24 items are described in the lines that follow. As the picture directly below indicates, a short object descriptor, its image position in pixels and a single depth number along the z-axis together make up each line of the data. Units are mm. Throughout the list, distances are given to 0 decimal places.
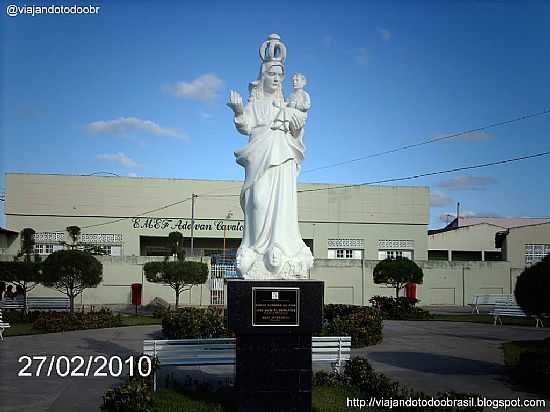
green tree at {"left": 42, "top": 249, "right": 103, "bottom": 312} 18734
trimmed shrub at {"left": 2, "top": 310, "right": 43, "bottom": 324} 20300
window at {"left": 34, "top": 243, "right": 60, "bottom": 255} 34219
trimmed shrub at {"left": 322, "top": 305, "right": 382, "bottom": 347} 14367
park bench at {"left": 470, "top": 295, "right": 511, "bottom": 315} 25316
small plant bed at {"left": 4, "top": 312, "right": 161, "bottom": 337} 17391
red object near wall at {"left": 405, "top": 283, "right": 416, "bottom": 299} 26036
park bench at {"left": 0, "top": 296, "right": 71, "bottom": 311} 22656
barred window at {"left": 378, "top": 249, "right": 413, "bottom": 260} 37031
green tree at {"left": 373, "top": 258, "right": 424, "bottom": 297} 23125
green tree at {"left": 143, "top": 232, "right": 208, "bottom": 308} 22328
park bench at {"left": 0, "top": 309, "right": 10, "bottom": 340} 15019
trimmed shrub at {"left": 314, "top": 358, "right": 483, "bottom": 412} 7289
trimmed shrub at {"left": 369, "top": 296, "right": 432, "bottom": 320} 22672
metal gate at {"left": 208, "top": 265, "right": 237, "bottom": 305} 28984
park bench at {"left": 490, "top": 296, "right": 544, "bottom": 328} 20647
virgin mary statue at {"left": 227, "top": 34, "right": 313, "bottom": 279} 7484
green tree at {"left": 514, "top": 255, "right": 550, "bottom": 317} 9102
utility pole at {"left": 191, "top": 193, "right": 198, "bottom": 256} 32503
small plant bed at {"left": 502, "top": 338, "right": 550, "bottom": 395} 9070
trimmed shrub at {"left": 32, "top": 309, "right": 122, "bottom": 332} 17531
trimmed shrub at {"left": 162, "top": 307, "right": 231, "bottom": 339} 14212
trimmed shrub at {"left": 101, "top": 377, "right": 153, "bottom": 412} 7035
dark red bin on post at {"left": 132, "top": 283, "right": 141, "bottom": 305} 25950
